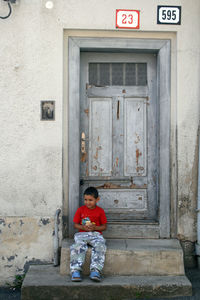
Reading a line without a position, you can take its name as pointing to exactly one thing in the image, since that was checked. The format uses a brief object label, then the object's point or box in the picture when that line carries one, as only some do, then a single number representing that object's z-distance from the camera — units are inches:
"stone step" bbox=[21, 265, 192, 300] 146.5
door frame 174.2
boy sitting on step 150.5
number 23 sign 172.1
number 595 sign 173.0
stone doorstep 158.1
